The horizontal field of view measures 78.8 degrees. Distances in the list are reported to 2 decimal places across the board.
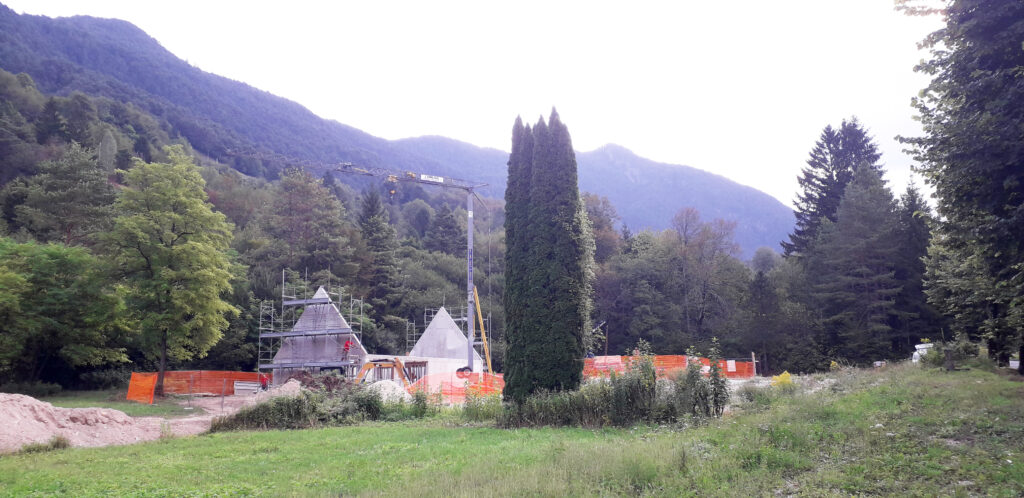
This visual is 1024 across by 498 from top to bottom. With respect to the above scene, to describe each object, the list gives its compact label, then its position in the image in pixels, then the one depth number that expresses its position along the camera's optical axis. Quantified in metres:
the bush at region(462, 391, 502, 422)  16.28
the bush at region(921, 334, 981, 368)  21.84
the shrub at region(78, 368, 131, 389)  32.41
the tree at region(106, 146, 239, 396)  28.92
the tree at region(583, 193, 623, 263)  62.78
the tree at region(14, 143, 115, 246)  42.81
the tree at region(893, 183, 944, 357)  38.28
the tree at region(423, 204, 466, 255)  75.75
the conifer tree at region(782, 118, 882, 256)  52.09
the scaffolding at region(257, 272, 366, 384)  36.38
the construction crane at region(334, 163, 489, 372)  30.30
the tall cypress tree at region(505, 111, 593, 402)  16.02
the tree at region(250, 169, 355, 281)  54.06
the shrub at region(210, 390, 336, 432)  15.99
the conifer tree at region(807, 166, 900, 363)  38.22
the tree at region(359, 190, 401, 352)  53.69
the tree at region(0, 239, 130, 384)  28.53
